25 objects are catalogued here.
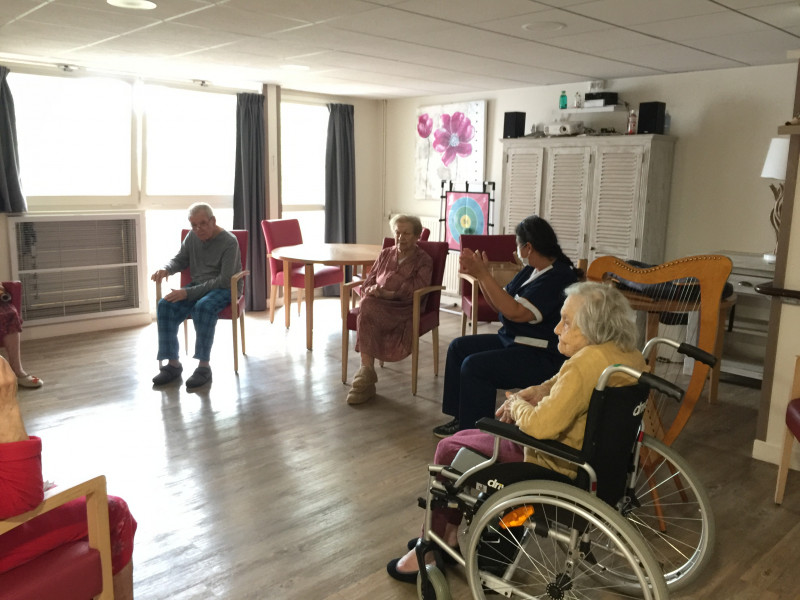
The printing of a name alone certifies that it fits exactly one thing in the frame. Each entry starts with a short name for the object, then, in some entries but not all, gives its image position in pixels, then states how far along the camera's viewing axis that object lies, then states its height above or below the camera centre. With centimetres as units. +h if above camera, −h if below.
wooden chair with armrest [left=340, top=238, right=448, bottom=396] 397 -72
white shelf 506 +64
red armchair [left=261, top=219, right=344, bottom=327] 561 -72
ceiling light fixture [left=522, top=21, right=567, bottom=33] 341 +84
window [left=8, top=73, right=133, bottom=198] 517 +34
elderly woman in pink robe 394 -69
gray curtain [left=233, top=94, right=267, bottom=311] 611 -4
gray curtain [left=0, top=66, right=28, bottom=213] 481 +14
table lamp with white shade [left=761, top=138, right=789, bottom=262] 405 +23
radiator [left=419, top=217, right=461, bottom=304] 667 -76
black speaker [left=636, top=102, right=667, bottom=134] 477 +56
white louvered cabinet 488 +3
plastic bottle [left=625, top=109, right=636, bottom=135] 496 +52
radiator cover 509 -69
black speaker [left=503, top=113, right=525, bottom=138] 564 +55
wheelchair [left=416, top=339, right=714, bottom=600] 160 -81
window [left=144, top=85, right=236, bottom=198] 581 +35
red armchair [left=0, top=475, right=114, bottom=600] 140 -84
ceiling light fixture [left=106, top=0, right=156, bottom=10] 312 +81
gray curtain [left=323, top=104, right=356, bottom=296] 681 +8
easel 630 -10
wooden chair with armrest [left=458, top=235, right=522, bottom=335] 431 -52
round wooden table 460 -50
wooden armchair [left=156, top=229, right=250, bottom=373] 421 -78
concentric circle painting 634 -24
